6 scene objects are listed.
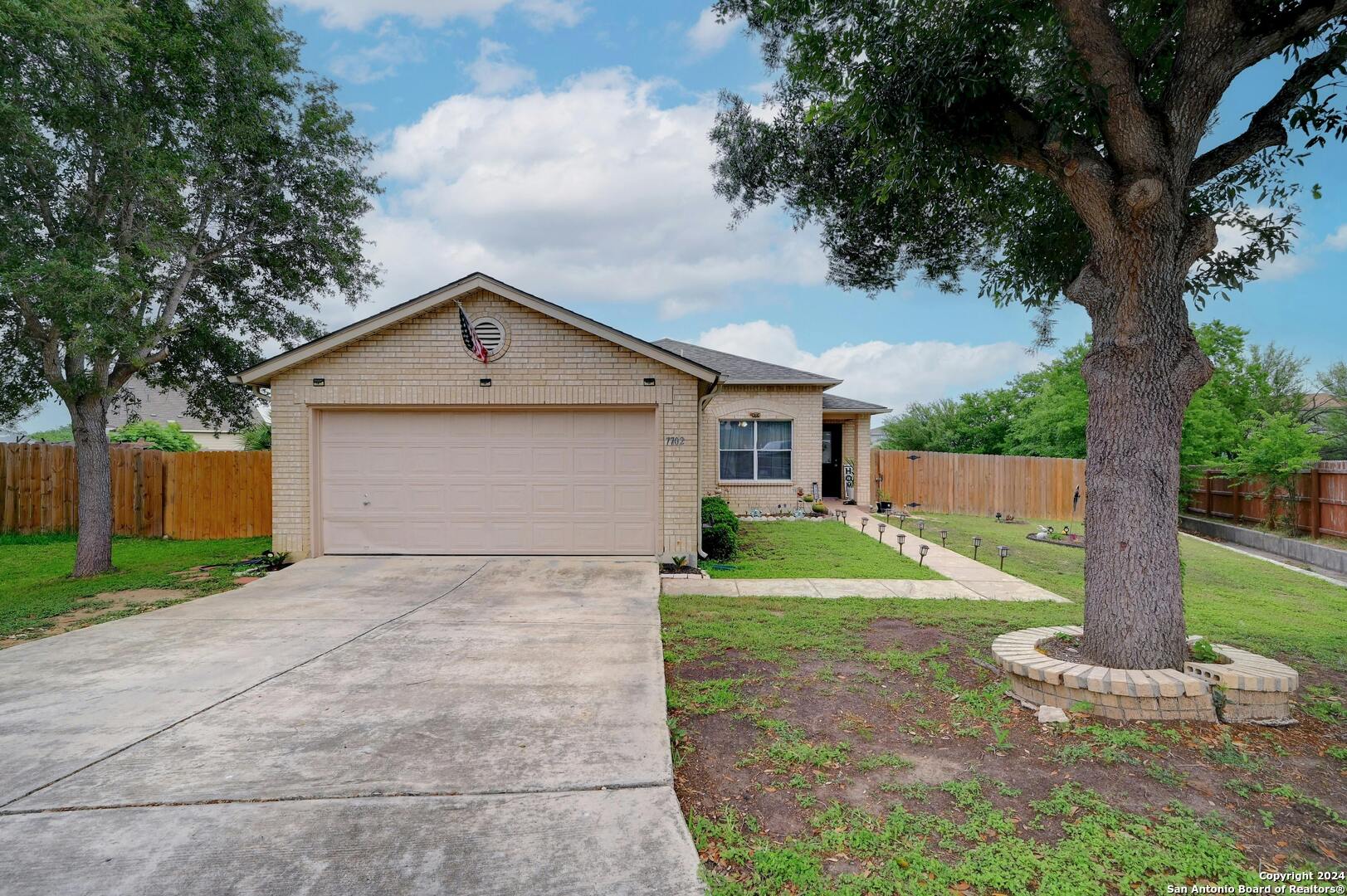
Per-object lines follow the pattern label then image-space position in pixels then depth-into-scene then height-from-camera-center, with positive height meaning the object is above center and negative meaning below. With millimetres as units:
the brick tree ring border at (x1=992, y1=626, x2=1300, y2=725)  3904 -1438
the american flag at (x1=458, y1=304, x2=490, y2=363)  9273 +1610
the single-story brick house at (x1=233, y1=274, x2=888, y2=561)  9523 +306
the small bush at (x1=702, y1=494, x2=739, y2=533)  10867 -1013
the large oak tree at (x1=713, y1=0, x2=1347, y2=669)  4273 +2353
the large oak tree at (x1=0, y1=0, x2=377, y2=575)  8008 +3754
